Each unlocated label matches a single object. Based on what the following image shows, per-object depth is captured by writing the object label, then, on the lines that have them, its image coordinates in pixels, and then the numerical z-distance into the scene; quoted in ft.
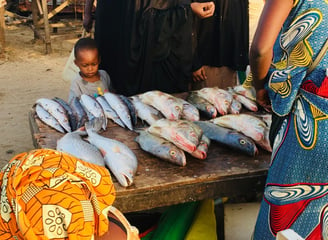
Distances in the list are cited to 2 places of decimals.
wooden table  9.00
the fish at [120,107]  11.70
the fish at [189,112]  12.21
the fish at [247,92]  13.58
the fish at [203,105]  12.53
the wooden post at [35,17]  36.14
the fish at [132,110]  11.98
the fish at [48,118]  11.36
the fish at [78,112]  11.64
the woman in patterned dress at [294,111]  6.84
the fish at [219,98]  12.79
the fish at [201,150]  9.96
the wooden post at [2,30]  31.38
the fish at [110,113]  11.81
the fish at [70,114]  11.65
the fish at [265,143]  10.68
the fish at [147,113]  11.82
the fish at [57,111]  11.42
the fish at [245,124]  10.84
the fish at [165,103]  11.96
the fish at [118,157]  8.89
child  15.42
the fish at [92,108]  11.59
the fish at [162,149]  9.63
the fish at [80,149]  9.07
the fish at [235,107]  12.87
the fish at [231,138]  10.33
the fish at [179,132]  9.89
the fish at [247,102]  13.26
